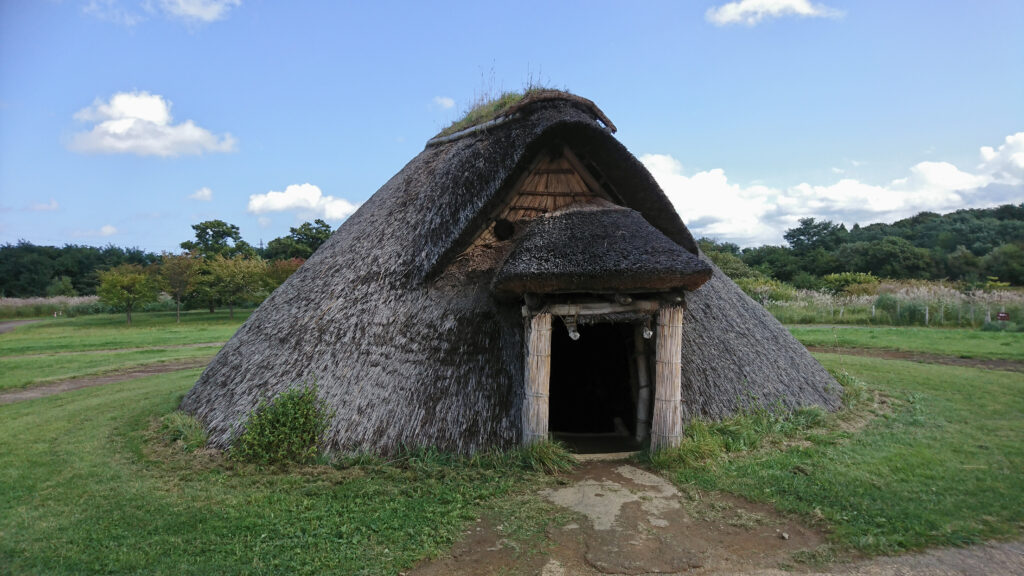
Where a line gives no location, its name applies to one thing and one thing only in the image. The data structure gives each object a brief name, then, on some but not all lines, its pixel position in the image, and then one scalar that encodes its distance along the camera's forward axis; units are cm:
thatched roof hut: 633
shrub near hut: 639
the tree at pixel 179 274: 3328
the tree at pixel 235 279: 3400
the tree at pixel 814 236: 5503
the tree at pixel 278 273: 3481
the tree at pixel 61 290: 4874
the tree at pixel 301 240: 5132
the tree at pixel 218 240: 4982
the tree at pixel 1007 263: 3806
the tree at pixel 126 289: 3016
